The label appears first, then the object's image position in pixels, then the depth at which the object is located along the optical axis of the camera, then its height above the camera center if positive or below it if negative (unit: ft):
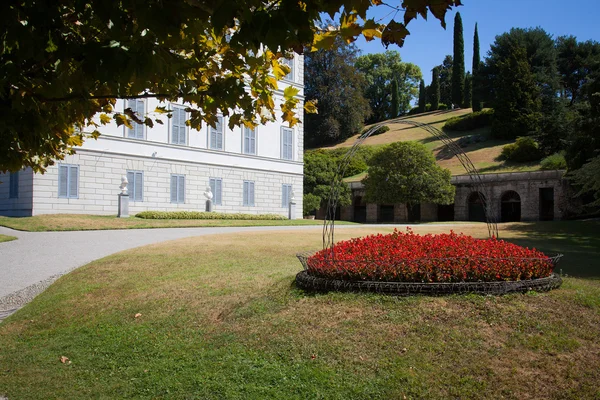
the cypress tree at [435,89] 237.25 +59.85
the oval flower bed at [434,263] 20.79 -2.52
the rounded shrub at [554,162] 105.50 +10.58
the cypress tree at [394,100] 233.35 +53.12
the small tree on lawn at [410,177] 112.98 +7.28
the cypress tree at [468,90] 202.28 +50.94
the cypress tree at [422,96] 241.76 +56.72
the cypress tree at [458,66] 195.62 +60.01
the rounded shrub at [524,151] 127.24 +15.59
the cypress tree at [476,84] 182.09 +47.64
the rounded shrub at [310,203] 129.39 +1.06
